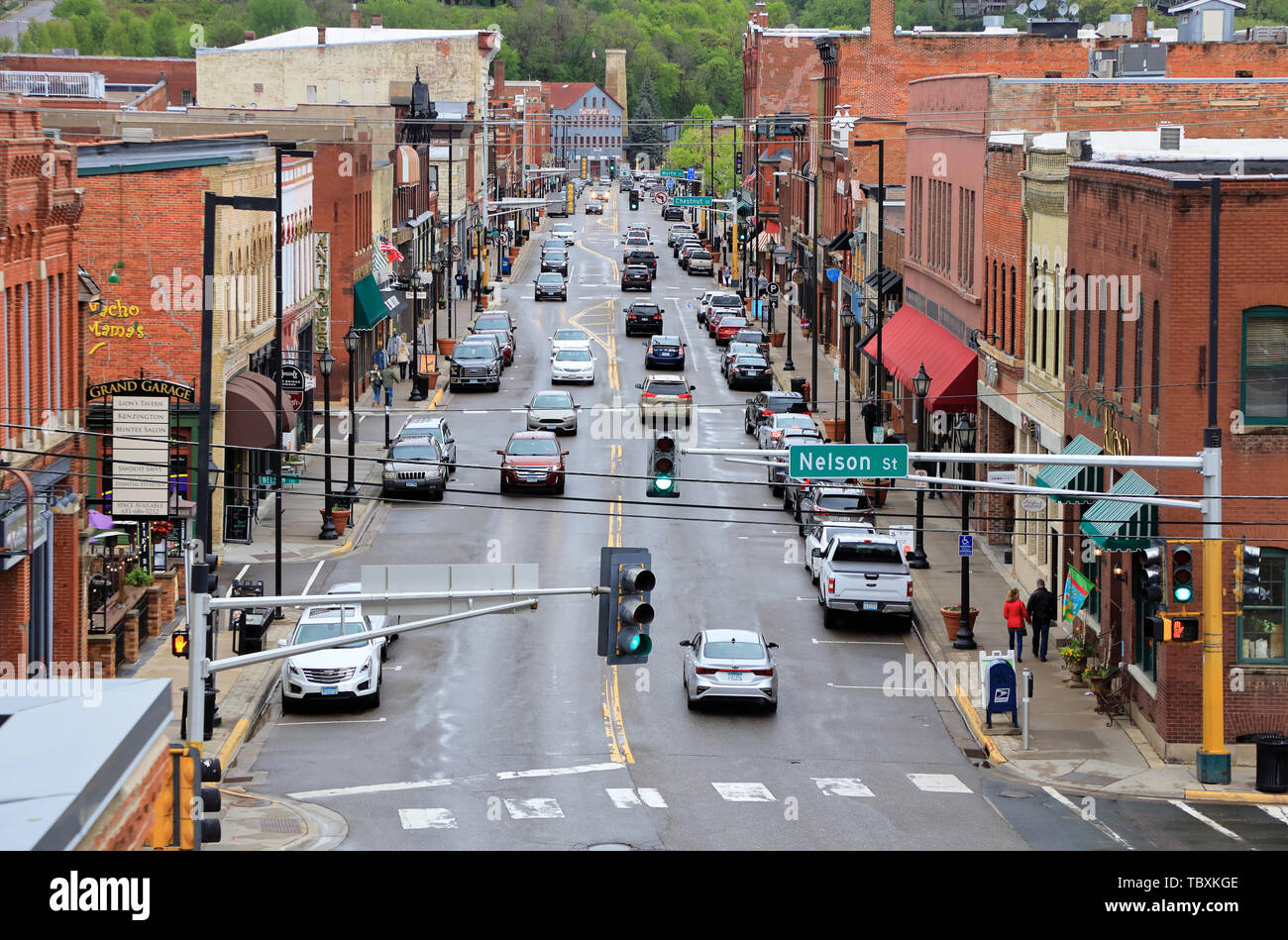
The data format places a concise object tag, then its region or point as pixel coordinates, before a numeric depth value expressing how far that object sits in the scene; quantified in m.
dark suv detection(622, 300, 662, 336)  83.56
